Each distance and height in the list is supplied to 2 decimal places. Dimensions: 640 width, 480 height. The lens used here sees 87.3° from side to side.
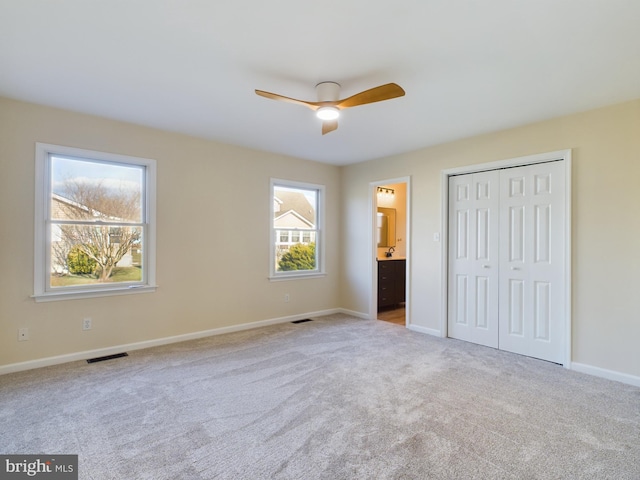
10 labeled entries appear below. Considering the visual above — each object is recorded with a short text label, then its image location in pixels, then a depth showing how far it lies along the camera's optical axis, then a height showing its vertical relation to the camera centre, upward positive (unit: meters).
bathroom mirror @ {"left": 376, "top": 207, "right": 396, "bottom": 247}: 6.55 +0.30
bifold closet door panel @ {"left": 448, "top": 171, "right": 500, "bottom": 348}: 4.02 -0.19
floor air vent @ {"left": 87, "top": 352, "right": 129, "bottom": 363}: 3.46 -1.24
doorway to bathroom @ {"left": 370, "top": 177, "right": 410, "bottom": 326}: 5.41 -0.22
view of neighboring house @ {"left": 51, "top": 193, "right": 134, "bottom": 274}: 3.39 +0.13
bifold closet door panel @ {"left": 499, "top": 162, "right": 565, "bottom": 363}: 3.51 -0.19
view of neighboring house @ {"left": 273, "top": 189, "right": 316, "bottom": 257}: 5.18 +0.36
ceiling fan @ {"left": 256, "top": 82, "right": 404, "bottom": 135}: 2.41 +1.09
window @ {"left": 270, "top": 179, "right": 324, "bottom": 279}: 5.14 +0.19
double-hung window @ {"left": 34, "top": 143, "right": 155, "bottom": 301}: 3.32 +0.17
